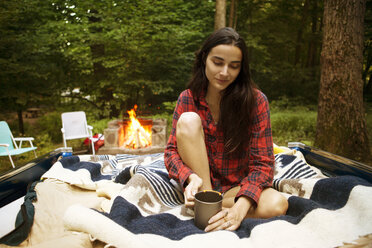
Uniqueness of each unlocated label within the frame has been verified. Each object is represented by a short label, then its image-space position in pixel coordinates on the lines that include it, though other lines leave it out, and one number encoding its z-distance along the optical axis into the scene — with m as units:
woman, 1.54
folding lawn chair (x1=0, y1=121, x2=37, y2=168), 4.02
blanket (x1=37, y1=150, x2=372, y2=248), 1.21
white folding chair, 4.89
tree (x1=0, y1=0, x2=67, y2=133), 5.44
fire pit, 4.68
